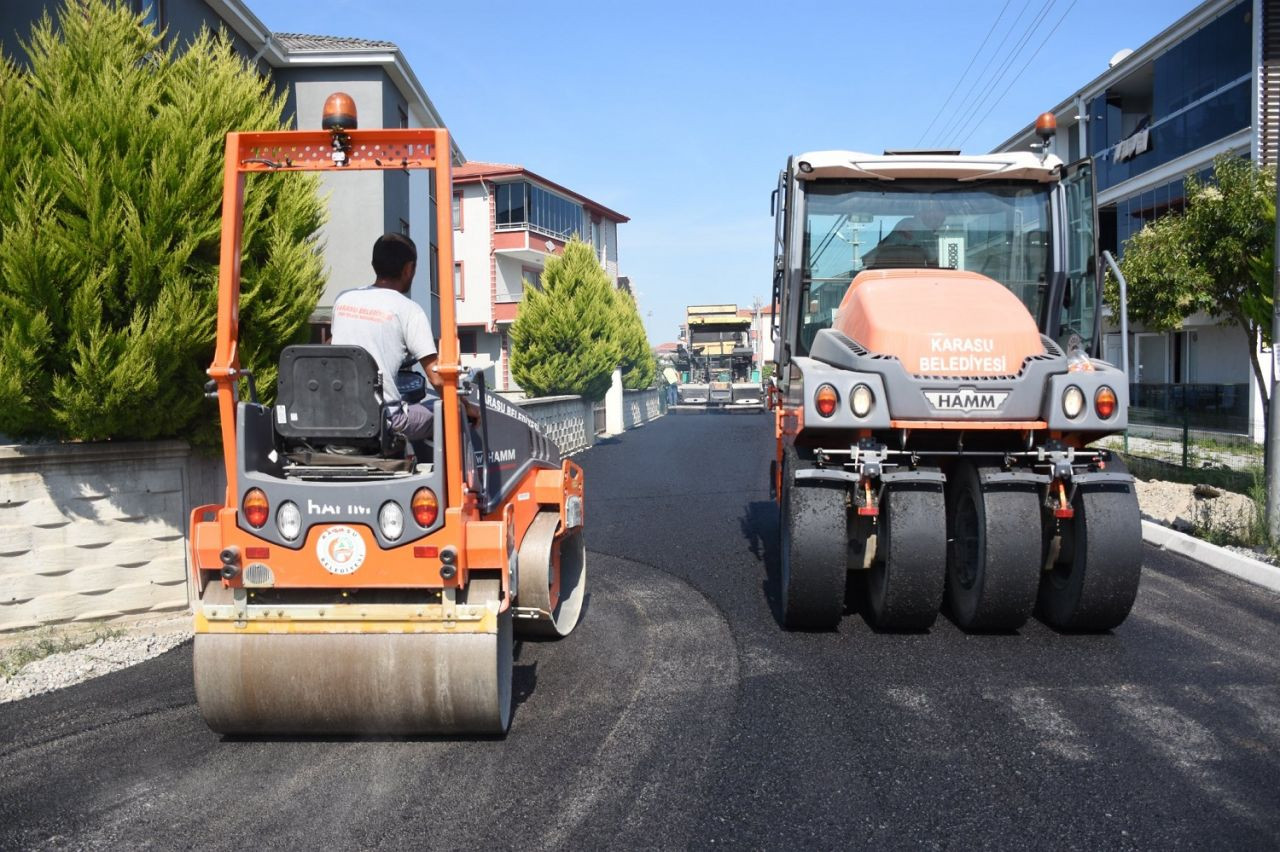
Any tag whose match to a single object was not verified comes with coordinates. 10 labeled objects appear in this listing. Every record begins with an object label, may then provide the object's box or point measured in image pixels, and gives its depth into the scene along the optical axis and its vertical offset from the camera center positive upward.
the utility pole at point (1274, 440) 8.46 -0.48
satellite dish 29.72 +9.15
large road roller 6.00 -0.49
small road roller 4.48 -0.69
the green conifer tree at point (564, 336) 23.59 +1.19
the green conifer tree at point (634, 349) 36.44 +1.38
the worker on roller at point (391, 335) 4.82 +0.26
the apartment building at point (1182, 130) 22.44 +6.24
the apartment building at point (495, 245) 42.66 +5.84
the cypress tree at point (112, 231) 6.34 +1.01
